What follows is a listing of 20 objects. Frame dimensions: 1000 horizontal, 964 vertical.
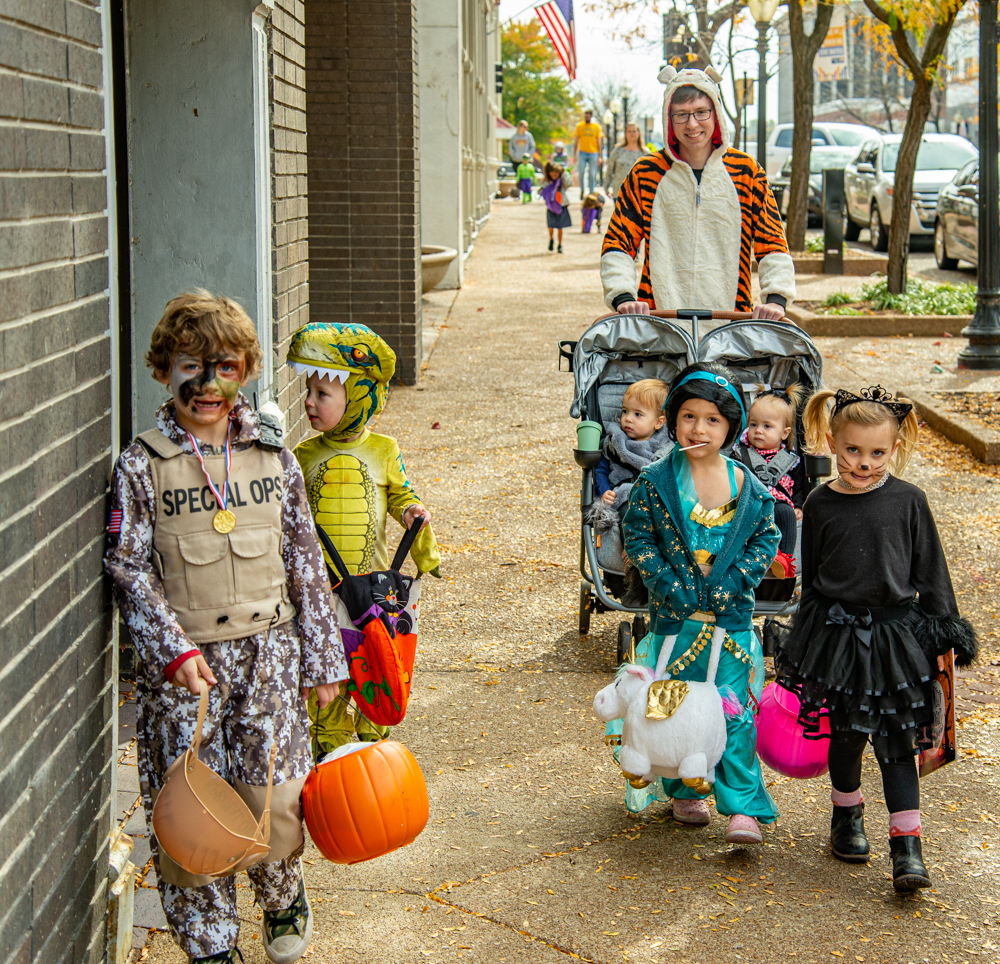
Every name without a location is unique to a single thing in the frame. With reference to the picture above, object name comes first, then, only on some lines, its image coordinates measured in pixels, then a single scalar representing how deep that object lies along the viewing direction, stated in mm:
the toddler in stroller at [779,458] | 4777
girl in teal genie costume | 3826
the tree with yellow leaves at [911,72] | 14164
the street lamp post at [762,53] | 21047
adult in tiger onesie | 5367
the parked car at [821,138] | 30547
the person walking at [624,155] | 20500
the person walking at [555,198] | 23734
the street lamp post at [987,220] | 10945
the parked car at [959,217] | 17734
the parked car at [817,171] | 25953
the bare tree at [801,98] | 19531
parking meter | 18422
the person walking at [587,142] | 33031
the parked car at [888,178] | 21953
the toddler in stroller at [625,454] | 4832
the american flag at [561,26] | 25812
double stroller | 5102
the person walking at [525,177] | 49781
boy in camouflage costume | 2938
